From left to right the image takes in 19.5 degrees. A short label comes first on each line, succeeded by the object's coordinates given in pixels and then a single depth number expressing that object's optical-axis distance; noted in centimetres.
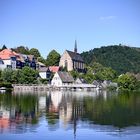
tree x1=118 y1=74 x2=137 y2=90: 10747
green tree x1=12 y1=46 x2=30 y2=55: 12361
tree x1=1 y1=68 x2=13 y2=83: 8799
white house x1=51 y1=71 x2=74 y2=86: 10481
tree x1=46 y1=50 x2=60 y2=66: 12500
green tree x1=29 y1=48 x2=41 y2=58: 12739
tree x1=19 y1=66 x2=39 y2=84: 9175
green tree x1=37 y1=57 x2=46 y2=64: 12632
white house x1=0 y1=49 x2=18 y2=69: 10244
